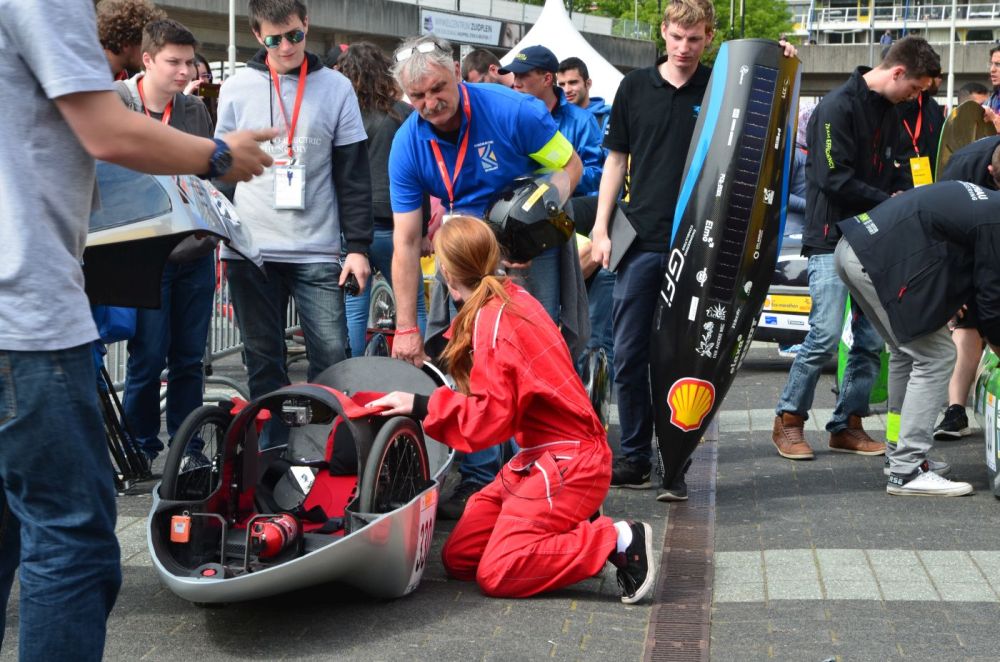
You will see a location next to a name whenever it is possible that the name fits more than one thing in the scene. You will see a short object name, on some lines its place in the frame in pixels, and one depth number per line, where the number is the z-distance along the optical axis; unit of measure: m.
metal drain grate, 4.16
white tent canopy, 20.00
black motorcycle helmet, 5.34
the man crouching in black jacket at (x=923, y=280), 5.82
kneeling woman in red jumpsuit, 4.51
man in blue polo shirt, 5.45
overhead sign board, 39.98
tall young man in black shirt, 6.00
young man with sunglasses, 5.65
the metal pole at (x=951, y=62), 52.94
